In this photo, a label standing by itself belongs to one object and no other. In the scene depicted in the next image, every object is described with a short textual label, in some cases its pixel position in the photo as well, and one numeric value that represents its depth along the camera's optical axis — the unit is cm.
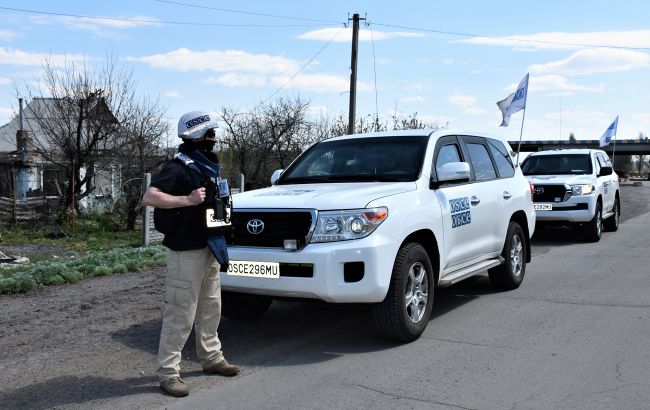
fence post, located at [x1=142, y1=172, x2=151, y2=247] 1275
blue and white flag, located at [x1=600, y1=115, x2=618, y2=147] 2925
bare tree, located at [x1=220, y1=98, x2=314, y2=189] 2417
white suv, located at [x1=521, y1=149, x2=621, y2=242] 1273
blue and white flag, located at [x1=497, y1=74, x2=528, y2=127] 1770
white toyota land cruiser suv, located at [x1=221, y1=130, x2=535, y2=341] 504
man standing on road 432
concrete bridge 6744
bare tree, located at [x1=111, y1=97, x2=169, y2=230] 1867
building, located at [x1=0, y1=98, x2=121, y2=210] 1839
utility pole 2417
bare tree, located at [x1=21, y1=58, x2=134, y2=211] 1803
